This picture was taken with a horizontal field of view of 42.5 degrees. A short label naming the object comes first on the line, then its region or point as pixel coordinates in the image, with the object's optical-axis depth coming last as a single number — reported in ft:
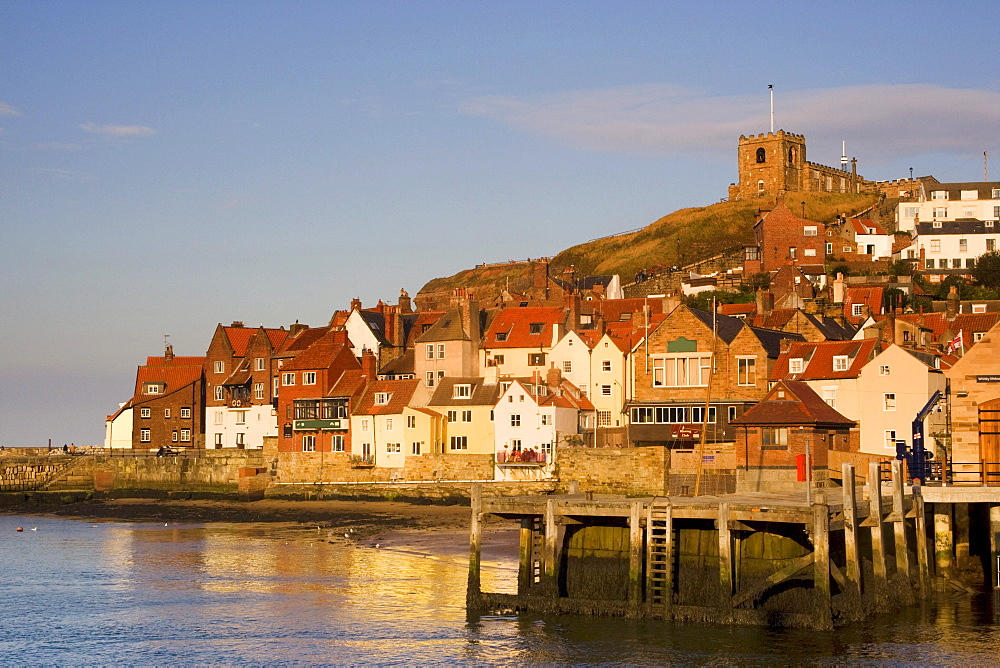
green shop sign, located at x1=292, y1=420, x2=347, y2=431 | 279.08
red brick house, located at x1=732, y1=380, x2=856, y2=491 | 199.62
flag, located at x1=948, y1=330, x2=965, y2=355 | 220.02
